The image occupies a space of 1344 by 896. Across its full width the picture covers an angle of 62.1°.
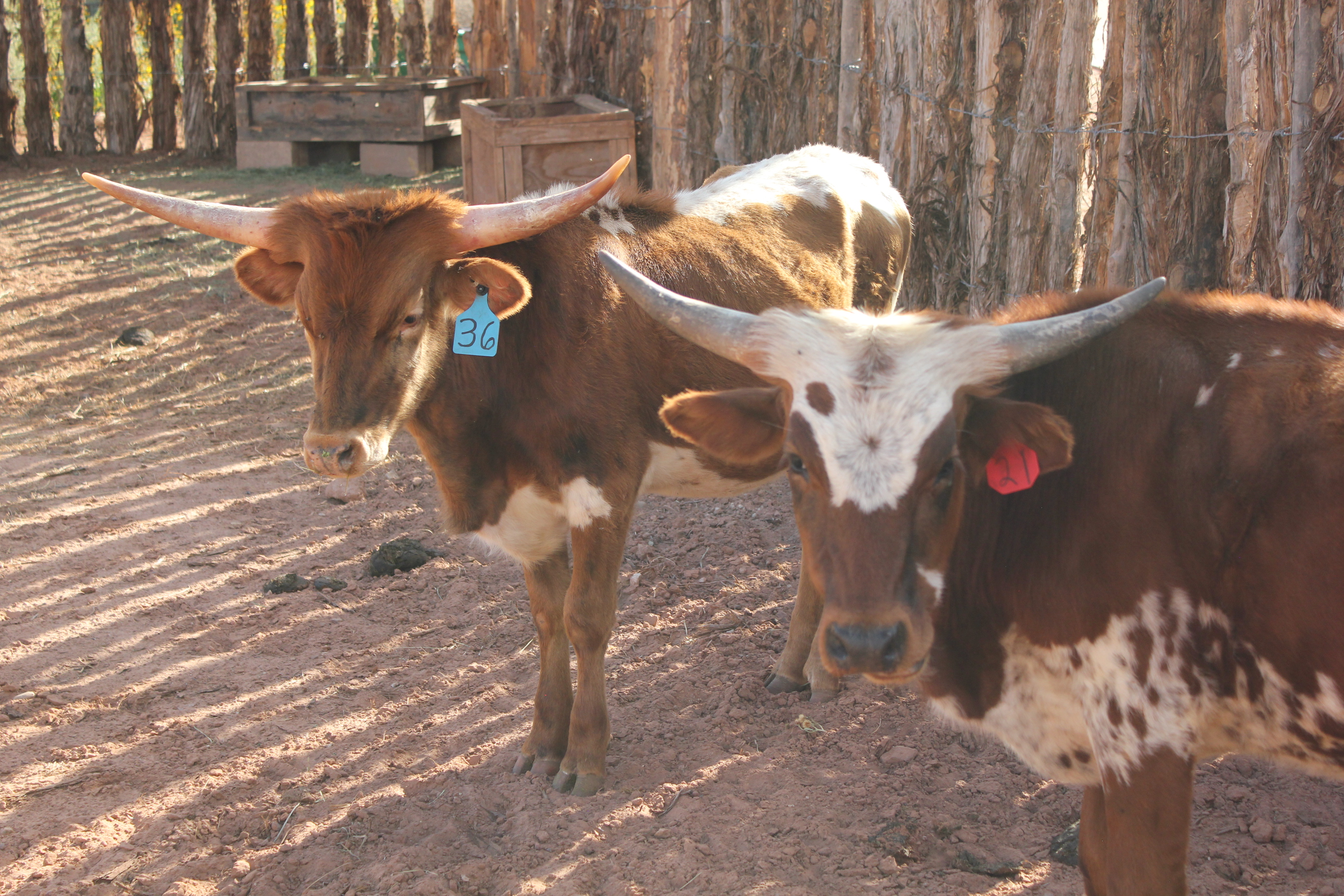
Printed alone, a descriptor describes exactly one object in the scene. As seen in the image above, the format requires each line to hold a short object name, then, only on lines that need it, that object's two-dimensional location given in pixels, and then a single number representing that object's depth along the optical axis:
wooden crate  8.74
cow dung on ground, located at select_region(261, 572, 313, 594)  5.59
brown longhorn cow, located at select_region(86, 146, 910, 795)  3.70
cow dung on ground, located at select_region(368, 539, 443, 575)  5.75
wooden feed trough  12.89
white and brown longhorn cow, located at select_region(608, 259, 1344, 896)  2.62
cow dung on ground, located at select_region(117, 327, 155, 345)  8.80
